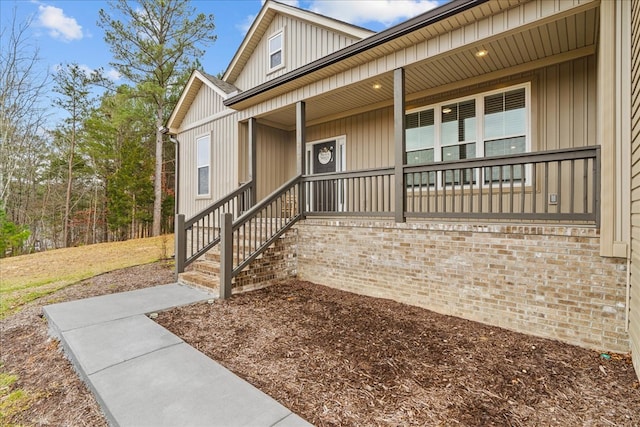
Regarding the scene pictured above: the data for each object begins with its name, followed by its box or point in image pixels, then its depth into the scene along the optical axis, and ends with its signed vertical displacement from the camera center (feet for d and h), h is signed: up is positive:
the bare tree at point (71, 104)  52.80 +18.50
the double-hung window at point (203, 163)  30.63 +4.76
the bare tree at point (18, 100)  42.11 +15.68
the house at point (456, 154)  10.77 +3.45
